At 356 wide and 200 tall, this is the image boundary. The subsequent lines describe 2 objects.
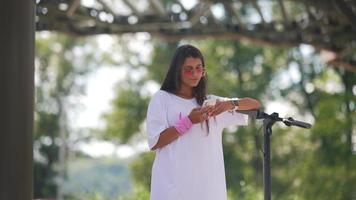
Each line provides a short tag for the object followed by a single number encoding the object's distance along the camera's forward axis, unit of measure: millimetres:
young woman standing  5481
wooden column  5891
